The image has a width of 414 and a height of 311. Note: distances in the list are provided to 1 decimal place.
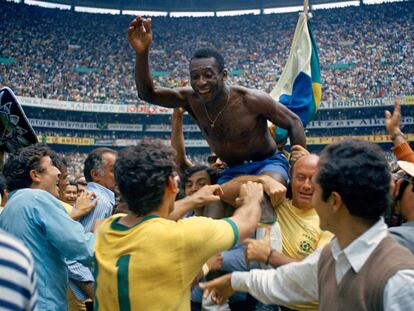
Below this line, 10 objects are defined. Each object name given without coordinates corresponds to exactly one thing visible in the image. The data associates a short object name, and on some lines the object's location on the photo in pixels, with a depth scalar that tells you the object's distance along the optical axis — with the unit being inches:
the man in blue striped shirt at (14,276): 44.4
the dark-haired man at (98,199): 156.3
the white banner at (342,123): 1232.2
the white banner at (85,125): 1271.9
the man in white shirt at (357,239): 61.6
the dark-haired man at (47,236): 112.2
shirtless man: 134.5
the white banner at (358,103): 1154.0
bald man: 109.3
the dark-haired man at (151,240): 83.0
